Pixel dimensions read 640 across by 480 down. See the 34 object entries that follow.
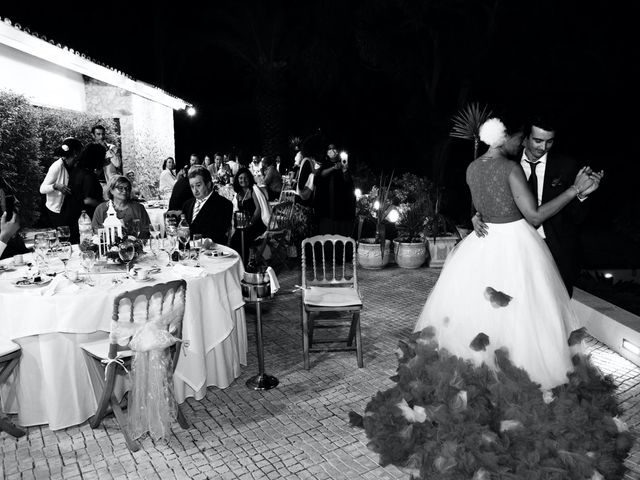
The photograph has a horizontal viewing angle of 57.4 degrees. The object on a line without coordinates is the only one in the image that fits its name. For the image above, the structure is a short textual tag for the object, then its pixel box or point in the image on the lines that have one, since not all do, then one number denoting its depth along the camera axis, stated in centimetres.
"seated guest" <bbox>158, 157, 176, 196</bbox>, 938
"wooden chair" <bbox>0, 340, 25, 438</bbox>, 341
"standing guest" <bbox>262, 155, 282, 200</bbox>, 890
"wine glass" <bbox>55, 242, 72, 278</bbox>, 411
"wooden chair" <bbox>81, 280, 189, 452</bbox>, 330
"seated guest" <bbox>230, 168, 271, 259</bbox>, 619
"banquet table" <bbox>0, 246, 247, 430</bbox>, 347
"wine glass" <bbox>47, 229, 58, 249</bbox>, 407
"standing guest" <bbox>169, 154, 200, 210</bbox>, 621
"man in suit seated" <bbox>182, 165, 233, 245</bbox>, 528
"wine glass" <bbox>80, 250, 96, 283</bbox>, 391
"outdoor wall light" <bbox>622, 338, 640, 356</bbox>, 449
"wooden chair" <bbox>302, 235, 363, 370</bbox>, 446
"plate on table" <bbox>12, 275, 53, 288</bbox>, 362
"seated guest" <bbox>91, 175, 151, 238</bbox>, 503
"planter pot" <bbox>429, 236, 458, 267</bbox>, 781
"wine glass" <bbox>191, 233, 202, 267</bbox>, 432
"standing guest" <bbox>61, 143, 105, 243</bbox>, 659
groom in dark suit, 411
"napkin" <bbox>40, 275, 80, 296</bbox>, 351
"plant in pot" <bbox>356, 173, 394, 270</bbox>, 776
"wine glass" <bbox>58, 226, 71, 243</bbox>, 439
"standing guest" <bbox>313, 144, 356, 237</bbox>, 721
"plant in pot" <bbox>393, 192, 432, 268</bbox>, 775
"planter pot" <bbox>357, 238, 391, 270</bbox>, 775
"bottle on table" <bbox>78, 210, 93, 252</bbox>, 434
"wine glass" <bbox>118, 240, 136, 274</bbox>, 402
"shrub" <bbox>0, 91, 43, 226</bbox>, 894
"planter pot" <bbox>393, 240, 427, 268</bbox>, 774
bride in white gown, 326
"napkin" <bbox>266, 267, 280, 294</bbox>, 430
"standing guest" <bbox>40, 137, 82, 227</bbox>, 673
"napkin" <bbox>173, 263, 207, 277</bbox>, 391
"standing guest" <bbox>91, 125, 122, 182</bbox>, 829
